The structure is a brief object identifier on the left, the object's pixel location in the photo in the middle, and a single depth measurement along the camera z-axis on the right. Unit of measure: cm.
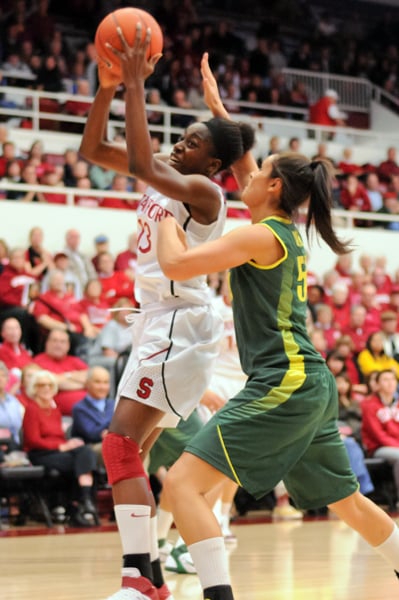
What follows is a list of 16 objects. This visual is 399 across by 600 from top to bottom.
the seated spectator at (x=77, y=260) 1140
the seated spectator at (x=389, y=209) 1559
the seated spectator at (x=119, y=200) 1314
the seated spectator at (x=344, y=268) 1333
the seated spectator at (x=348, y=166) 1656
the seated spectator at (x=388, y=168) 1706
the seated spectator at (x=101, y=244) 1191
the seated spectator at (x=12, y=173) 1243
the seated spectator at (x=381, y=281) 1343
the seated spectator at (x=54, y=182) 1262
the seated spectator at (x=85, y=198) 1287
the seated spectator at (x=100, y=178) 1331
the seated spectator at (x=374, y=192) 1595
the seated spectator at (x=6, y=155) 1233
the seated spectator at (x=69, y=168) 1309
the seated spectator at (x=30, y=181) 1238
